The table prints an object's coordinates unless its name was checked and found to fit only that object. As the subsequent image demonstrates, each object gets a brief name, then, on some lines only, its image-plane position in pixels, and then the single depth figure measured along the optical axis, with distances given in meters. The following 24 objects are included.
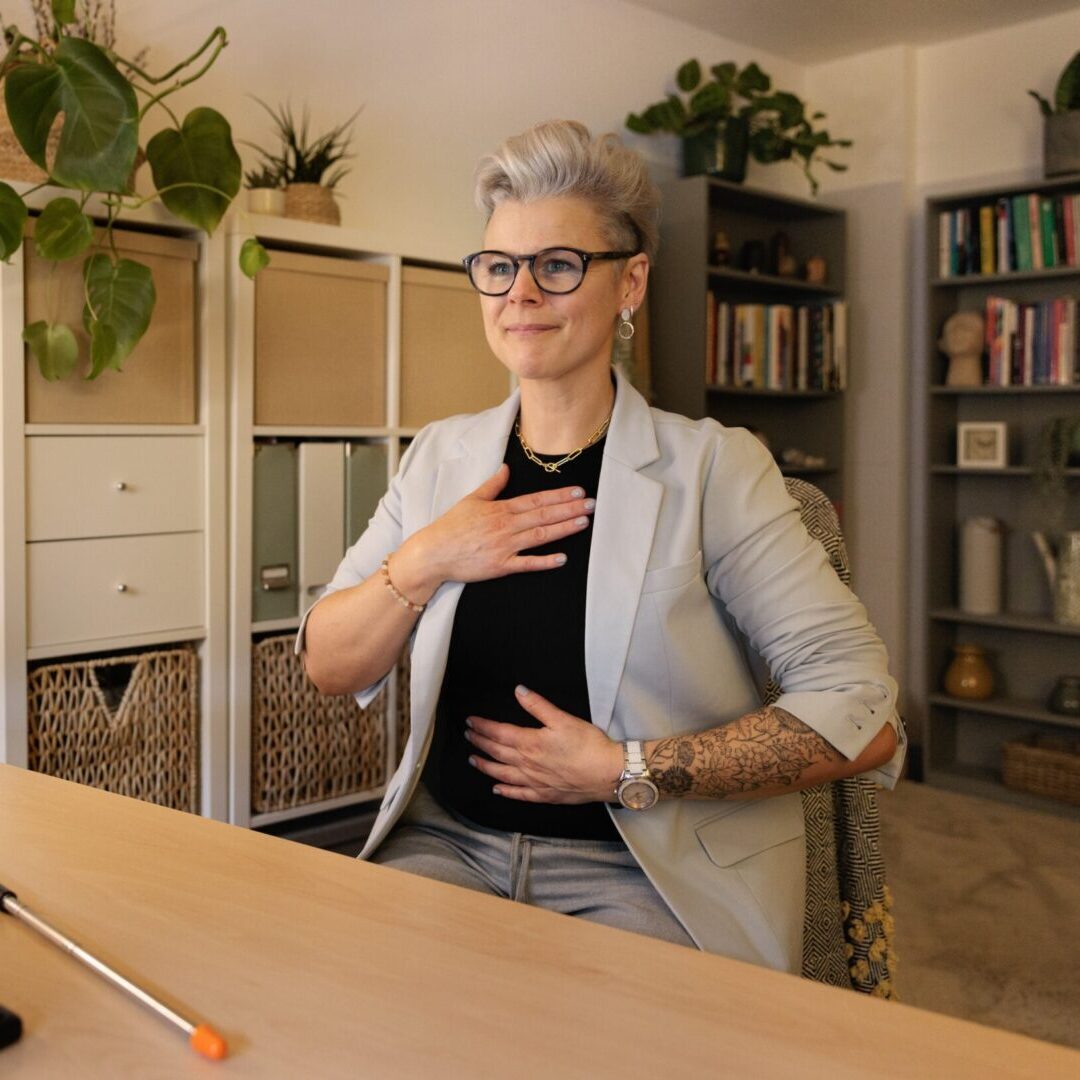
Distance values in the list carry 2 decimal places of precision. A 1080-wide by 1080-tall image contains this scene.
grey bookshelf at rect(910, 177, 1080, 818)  4.28
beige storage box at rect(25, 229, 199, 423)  2.46
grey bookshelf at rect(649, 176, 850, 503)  4.14
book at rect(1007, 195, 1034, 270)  4.11
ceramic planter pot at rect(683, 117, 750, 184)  4.20
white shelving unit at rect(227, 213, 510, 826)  2.76
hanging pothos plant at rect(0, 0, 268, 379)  2.19
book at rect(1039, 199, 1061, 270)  4.06
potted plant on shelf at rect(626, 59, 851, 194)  4.12
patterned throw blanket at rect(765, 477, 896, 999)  1.59
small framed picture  4.26
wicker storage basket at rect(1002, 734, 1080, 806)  3.98
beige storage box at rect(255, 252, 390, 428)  2.84
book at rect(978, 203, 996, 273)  4.19
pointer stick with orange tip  0.76
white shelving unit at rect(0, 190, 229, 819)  2.41
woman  1.41
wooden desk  0.75
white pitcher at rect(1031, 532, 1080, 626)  4.02
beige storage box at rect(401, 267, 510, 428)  3.15
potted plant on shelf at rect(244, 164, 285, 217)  2.95
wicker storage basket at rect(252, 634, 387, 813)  2.89
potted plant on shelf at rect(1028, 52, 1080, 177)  3.96
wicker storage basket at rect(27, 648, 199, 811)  2.54
